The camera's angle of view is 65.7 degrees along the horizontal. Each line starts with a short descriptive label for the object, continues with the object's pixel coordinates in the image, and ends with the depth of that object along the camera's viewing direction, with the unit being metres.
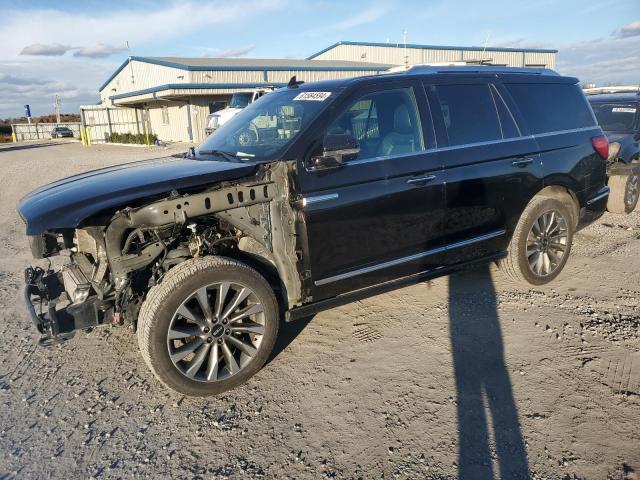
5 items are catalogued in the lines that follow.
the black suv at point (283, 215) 3.23
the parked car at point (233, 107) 20.48
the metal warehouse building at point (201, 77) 31.00
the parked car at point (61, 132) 58.34
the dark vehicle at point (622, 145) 7.90
